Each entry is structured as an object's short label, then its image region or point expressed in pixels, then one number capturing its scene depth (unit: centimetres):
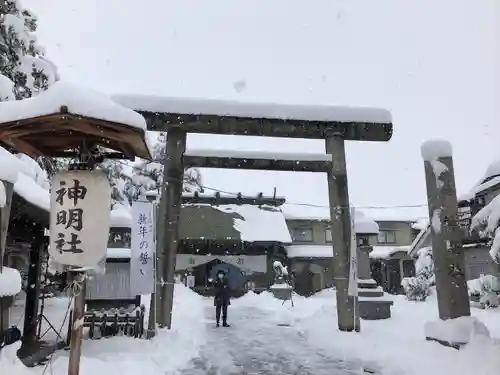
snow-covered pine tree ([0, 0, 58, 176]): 1558
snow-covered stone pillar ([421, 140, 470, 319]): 982
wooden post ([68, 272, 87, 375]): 559
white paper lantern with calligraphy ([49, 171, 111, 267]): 579
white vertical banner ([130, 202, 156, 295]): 1127
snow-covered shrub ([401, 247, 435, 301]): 2406
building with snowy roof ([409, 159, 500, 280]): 2189
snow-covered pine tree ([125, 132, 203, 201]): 3644
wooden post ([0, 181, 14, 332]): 703
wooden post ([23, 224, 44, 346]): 1114
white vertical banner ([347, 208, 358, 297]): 1220
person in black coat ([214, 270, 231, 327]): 1601
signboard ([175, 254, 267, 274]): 3114
